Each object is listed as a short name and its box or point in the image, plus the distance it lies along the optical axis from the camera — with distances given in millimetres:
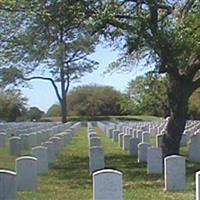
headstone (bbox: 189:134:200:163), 20125
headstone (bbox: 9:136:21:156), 23623
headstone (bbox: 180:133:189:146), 28097
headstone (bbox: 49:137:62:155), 22219
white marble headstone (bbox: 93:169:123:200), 9414
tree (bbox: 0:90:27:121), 75888
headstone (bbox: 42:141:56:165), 19625
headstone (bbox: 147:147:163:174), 15805
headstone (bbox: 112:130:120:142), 30033
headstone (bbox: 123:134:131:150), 24359
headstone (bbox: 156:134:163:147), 22570
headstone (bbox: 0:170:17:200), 9539
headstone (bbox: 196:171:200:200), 9117
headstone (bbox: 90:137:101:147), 21359
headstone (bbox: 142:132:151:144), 24727
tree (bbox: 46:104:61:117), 96562
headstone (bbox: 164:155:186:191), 12805
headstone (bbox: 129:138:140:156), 21938
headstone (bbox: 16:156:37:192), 12836
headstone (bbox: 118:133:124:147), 26442
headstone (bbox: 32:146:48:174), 16844
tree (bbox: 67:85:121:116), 89312
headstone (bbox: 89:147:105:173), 16250
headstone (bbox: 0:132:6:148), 28447
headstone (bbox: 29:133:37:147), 26347
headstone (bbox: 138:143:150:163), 18984
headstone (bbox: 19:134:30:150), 25359
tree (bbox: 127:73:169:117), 22420
